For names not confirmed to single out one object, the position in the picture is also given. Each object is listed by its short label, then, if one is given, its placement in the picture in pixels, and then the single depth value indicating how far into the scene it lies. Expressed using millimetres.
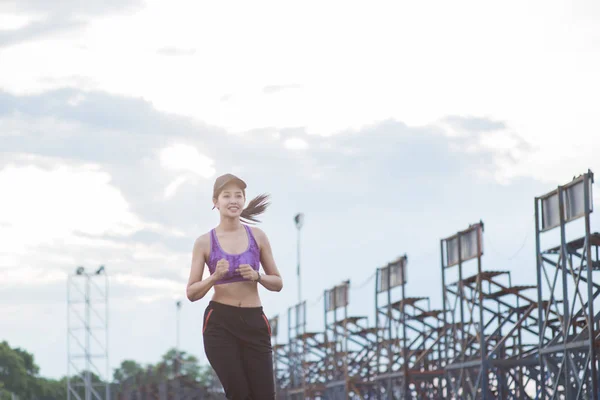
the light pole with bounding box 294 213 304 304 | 61656
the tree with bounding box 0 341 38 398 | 119562
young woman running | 6250
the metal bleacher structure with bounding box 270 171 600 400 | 29641
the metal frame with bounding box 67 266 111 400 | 74369
